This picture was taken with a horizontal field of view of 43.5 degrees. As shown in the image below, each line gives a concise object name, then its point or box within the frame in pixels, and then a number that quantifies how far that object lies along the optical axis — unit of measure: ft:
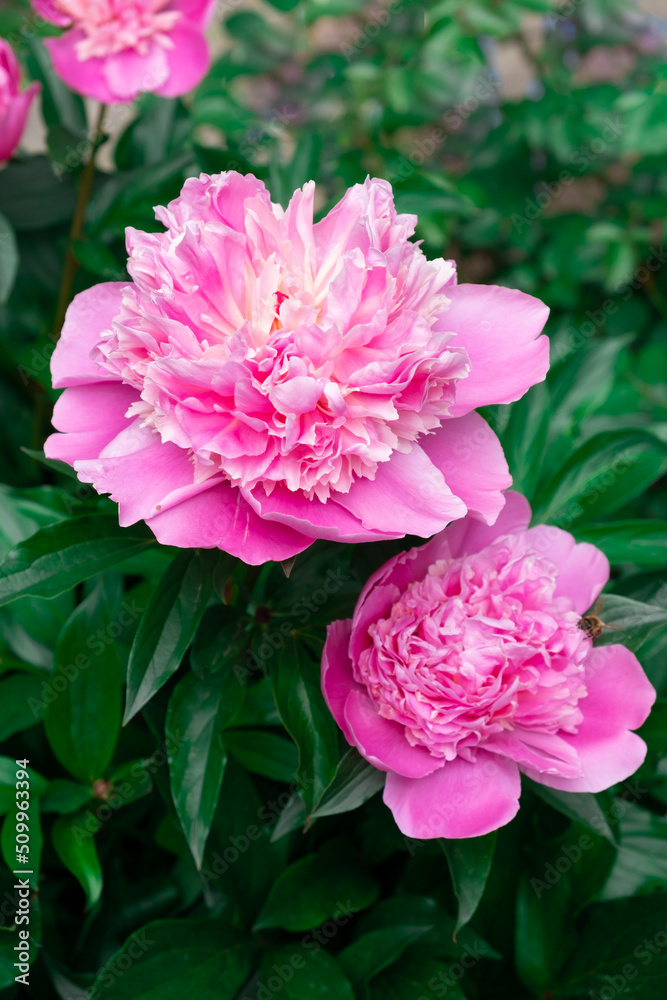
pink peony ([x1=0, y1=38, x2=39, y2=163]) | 2.46
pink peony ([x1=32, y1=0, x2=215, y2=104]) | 2.46
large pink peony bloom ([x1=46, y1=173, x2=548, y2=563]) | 1.33
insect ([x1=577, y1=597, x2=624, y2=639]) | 1.56
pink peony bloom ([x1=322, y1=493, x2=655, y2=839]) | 1.47
